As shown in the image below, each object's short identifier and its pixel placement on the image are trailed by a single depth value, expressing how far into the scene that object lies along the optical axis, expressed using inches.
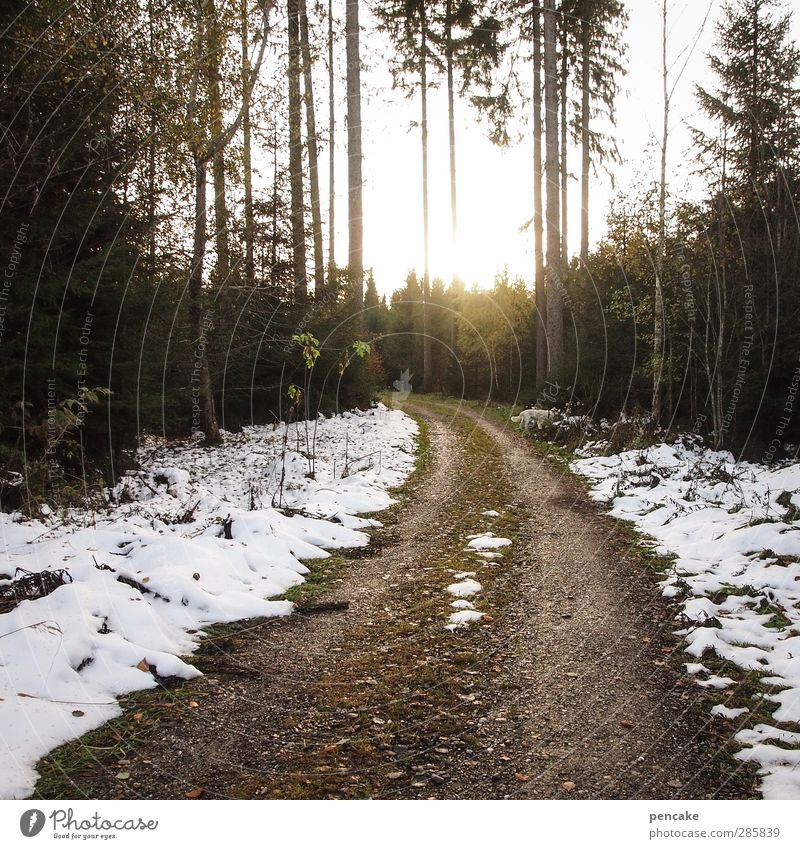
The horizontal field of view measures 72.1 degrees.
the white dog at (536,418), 634.8
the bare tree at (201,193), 352.2
